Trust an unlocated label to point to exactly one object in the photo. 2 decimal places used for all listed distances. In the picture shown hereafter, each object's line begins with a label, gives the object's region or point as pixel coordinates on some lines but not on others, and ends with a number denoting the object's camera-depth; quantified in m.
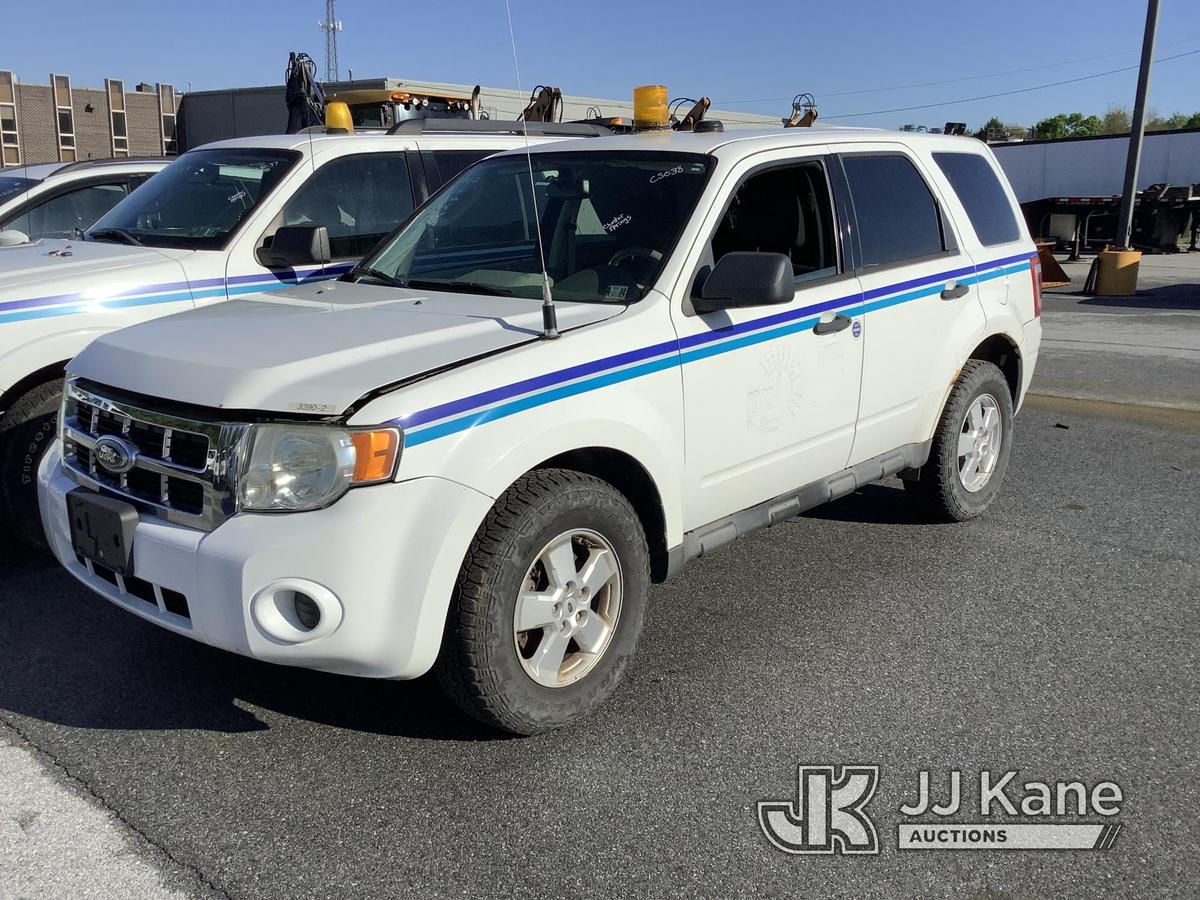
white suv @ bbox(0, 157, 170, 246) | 8.05
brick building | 40.69
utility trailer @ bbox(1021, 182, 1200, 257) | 23.61
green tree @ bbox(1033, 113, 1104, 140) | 80.50
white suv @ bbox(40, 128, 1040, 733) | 3.02
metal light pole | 15.65
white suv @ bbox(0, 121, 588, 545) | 4.88
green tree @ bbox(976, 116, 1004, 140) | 61.28
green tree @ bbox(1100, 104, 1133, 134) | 72.19
